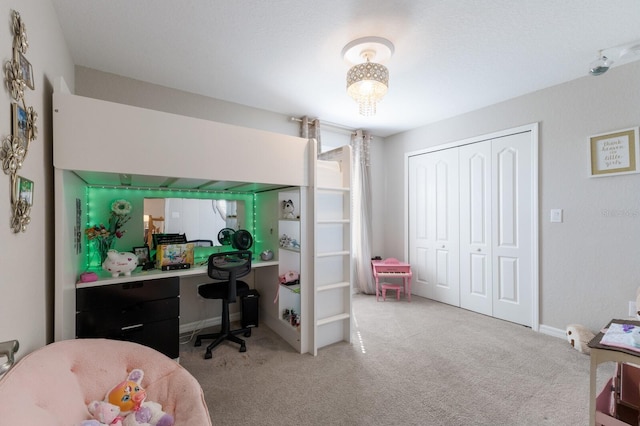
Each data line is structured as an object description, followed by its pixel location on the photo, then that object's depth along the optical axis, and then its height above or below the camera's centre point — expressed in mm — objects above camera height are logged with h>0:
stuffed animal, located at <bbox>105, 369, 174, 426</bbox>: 1158 -839
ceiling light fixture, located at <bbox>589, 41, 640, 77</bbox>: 2104 +1252
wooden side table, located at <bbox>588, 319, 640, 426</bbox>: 1176 -638
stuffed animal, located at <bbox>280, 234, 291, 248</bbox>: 2727 -262
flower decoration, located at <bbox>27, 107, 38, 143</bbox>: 1233 +416
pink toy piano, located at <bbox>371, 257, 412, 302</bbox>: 3939 -854
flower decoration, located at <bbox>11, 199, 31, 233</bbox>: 1091 +1
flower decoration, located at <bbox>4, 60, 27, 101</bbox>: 1039 +533
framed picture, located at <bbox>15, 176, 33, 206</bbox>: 1115 +113
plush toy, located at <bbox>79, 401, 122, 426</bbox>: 1150 -836
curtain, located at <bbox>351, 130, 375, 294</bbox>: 4223 +63
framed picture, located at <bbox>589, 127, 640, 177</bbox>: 2369 +530
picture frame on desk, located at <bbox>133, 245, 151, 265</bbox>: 2543 -358
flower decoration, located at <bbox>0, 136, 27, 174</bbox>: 993 +233
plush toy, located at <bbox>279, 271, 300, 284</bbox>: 2646 -610
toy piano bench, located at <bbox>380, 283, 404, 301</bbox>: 3957 -1066
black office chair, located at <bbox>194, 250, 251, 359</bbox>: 2375 -674
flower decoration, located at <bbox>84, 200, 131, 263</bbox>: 2359 -105
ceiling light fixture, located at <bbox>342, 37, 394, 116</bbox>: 2062 +1092
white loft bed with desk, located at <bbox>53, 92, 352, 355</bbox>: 1636 +268
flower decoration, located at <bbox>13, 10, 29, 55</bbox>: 1094 +741
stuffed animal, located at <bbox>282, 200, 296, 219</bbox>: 2719 +54
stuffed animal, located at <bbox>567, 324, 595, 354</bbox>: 2424 -1104
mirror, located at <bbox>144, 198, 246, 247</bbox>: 2770 -17
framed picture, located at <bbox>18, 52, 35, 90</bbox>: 1147 +633
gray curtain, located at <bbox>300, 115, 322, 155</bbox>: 3588 +1133
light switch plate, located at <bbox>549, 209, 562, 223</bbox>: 2787 -22
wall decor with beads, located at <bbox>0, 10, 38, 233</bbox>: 1039 +364
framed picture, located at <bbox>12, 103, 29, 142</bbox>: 1086 +388
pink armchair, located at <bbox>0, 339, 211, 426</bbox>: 923 -716
